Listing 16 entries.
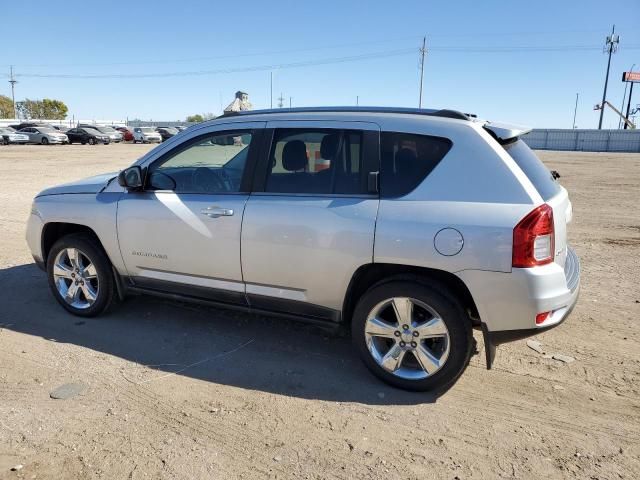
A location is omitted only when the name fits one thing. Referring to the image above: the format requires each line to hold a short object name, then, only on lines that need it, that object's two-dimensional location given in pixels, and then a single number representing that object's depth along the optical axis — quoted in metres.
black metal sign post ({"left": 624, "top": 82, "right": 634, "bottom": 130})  71.50
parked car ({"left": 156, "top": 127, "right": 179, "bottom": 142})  50.23
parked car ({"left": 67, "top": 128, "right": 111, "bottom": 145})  42.22
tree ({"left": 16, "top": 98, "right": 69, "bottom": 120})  101.39
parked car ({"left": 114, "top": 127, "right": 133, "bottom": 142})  47.22
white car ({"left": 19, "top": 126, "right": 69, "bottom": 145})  39.94
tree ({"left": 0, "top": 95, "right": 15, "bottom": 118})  97.62
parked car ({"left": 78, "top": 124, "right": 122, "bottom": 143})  44.75
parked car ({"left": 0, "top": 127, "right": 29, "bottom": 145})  38.03
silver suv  3.11
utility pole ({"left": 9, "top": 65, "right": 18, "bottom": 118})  96.65
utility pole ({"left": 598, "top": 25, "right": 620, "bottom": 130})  66.38
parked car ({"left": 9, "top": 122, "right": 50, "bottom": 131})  41.45
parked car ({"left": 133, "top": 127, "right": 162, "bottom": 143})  46.94
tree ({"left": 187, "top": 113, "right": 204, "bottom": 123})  106.69
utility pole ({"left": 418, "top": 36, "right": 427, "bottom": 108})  67.44
